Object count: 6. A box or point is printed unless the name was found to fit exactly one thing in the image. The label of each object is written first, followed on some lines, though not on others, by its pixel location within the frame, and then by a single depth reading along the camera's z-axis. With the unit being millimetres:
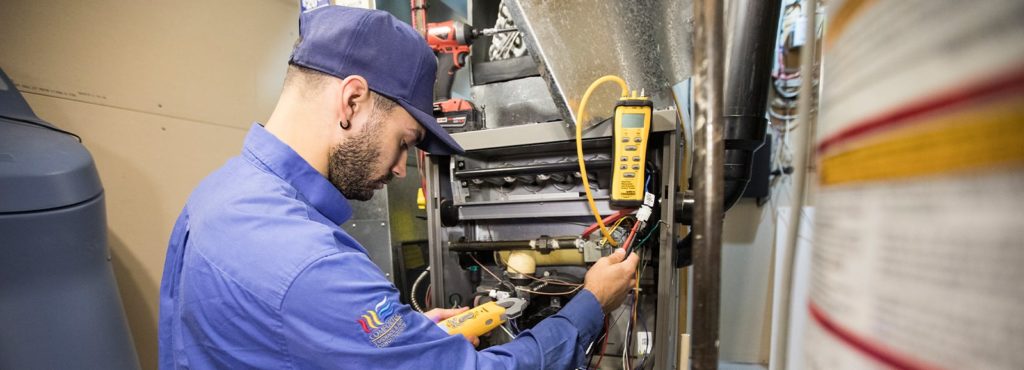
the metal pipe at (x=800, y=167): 238
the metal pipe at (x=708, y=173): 205
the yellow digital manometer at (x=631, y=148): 800
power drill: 1056
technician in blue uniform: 521
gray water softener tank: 815
